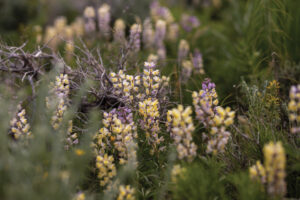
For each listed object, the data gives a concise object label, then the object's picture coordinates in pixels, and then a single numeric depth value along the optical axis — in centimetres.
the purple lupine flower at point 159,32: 384
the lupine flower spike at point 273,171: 128
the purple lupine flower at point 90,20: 367
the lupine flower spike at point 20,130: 165
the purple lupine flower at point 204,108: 166
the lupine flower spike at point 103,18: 362
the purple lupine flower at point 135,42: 288
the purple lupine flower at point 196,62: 302
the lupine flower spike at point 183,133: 151
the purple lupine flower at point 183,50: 361
